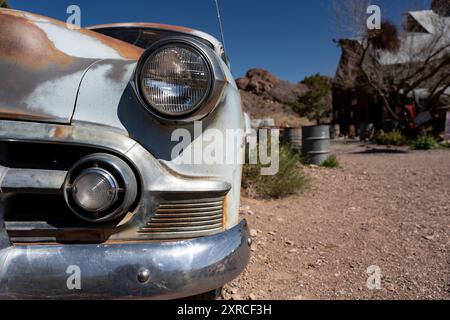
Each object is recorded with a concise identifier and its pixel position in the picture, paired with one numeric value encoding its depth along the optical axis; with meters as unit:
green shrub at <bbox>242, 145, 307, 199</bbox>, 4.23
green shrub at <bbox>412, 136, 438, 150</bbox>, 10.09
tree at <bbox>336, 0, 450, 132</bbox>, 11.13
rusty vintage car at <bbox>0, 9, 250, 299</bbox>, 1.11
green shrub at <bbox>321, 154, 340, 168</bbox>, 6.71
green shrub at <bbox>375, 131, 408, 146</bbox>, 11.58
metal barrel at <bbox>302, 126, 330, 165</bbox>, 6.87
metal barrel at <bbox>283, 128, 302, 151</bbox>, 7.64
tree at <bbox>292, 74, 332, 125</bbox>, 31.45
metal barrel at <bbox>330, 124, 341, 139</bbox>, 18.53
